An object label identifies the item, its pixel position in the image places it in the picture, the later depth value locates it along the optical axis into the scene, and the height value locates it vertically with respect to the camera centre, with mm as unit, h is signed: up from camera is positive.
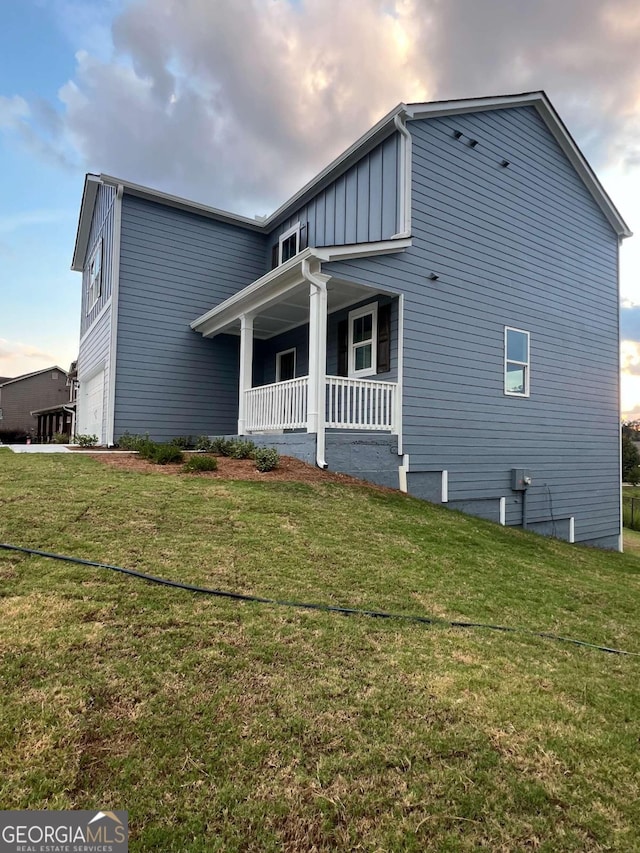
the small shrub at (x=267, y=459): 7426 -391
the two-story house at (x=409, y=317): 8539 +2594
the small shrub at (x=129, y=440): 10112 -174
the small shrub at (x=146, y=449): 8328 -306
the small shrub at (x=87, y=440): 10824 -196
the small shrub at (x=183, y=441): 10628 -187
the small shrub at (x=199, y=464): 7320 -482
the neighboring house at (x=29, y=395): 36219 +2777
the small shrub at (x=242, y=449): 8609 -282
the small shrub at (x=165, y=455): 7863 -370
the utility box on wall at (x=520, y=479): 10039 -872
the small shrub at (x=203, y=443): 9961 -204
